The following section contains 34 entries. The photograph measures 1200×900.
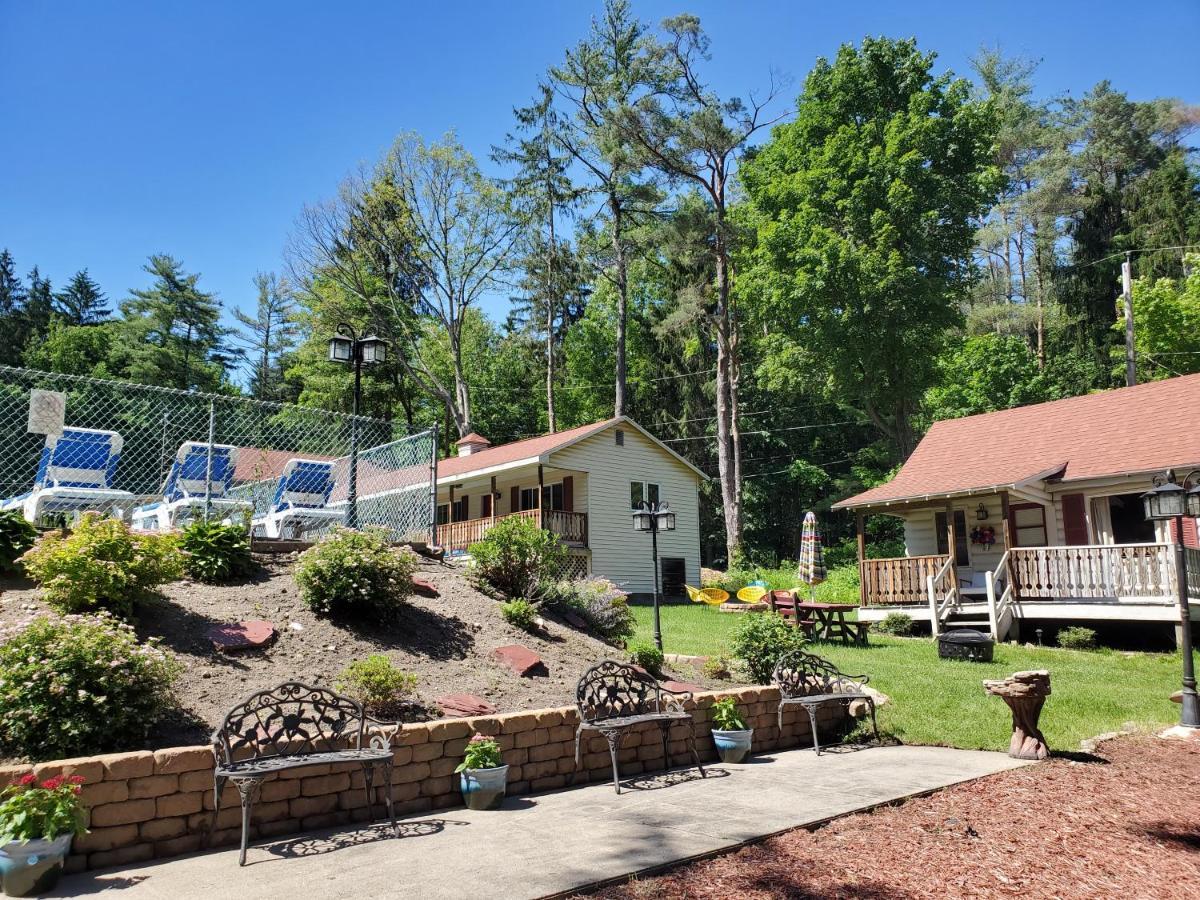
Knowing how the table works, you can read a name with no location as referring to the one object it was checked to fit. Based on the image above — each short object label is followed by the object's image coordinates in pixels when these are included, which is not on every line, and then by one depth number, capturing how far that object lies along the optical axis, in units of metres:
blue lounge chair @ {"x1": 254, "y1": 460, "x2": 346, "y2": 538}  10.32
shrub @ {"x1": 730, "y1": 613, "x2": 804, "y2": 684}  8.16
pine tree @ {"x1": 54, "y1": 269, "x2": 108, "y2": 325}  46.28
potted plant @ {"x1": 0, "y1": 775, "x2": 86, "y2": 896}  3.60
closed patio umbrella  17.45
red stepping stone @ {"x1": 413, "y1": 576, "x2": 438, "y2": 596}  8.53
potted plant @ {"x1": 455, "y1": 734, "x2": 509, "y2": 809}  5.24
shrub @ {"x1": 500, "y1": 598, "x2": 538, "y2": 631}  8.43
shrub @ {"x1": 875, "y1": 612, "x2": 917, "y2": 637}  15.67
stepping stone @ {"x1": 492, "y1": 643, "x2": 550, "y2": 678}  7.31
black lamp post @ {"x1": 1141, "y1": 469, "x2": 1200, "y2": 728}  7.67
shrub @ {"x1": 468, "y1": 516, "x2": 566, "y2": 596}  9.51
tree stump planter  6.37
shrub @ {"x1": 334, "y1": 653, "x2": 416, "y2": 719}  5.73
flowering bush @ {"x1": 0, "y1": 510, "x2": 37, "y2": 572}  6.67
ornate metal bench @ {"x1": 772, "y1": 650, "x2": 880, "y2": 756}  7.49
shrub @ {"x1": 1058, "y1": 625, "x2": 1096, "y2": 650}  13.59
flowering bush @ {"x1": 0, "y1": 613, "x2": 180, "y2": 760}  4.39
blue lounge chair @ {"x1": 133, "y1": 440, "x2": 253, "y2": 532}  9.20
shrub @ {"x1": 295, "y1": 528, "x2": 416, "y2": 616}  7.21
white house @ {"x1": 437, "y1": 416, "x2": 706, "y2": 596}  22.36
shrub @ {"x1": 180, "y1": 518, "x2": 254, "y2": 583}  7.57
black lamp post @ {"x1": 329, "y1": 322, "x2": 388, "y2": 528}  9.62
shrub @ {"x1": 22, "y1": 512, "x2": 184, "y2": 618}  5.84
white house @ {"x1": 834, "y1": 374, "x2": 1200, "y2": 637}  13.63
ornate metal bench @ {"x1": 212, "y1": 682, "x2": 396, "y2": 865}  4.26
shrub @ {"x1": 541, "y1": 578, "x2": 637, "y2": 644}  9.66
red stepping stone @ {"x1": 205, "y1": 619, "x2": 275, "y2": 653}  6.25
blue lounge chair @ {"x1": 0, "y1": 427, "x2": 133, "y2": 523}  8.58
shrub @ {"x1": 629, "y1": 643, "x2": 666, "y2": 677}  7.79
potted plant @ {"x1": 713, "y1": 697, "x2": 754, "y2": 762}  6.77
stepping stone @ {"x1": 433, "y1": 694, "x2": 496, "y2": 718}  6.01
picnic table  13.78
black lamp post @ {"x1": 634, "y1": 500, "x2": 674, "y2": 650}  11.09
